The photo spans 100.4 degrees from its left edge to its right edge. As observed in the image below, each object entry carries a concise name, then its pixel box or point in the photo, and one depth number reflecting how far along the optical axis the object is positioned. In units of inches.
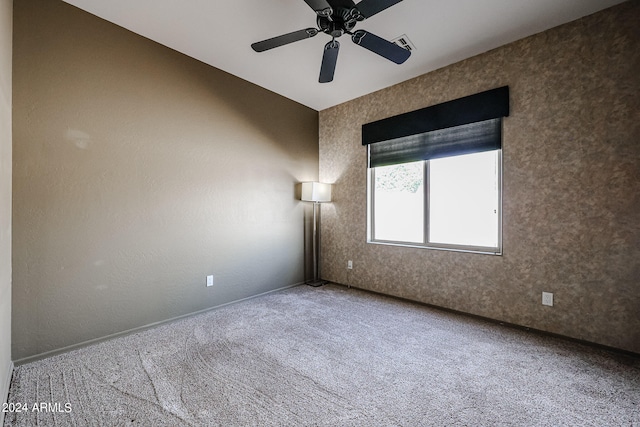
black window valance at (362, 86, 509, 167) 108.0
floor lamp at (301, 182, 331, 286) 150.9
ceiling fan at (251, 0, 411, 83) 67.4
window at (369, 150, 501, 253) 112.9
